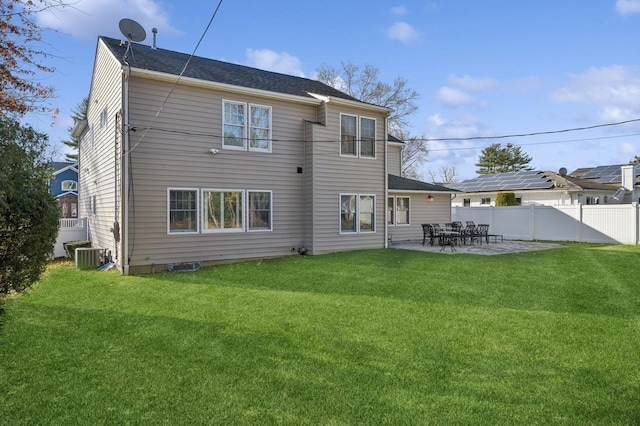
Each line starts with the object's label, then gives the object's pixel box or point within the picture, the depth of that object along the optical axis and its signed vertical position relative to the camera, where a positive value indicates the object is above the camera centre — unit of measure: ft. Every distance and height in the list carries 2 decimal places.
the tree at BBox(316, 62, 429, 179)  102.06 +32.97
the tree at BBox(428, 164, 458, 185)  162.40 +15.82
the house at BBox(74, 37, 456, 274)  34.30 +5.11
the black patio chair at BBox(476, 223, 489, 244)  55.82 -2.80
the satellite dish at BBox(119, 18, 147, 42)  36.52 +17.43
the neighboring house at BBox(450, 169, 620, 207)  74.59 +4.65
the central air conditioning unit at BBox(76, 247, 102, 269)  38.42 -4.41
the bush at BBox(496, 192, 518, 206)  75.46 +2.54
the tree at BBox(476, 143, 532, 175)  159.02 +22.03
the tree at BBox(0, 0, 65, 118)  24.79 +12.30
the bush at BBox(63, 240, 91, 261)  45.09 -3.74
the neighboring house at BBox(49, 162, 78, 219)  94.60 +8.28
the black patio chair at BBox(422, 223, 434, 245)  51.78 -2.63
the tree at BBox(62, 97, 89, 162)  135.95 +33.75
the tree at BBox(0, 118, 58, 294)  10.94 +0.00
